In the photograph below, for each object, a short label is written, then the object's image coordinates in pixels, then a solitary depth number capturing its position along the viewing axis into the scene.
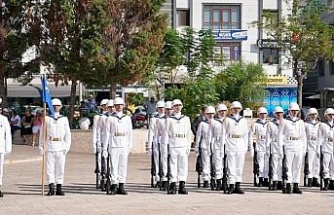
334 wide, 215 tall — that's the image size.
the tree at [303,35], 48.88
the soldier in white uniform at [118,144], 17.94
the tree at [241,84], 49.59
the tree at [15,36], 34.69
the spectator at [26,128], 35.03
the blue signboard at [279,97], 52.69
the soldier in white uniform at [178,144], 18.11
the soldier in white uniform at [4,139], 17.55
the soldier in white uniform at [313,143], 19.61
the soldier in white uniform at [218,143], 18.95
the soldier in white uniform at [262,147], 19.81
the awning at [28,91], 53.03
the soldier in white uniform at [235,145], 18.23
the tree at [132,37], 33.59
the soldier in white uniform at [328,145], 19.36
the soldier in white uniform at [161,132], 18.58
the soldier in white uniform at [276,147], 18.94
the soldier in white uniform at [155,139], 18.95
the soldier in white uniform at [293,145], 18.49
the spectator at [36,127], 33.66
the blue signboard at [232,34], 59.22
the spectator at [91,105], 39.27
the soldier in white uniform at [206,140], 19.30
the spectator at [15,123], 35.47
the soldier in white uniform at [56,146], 17.62
